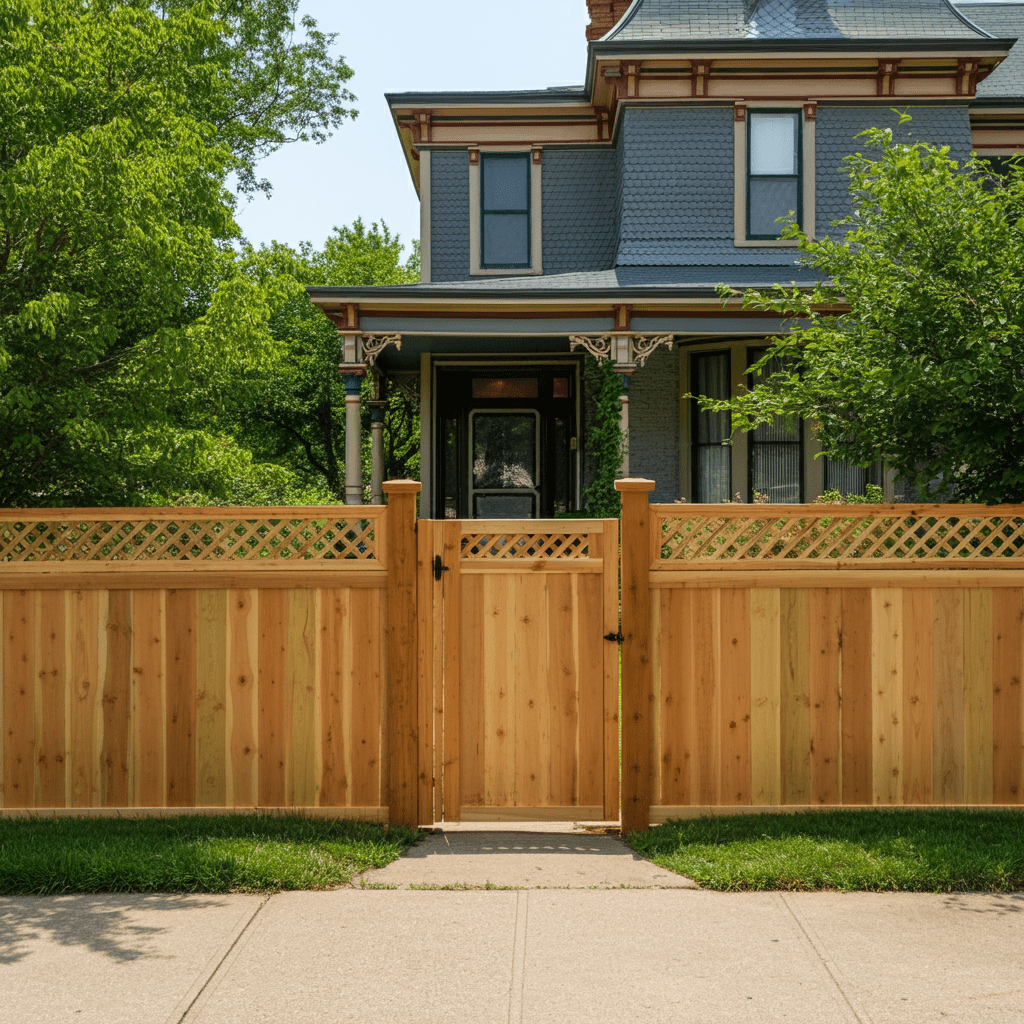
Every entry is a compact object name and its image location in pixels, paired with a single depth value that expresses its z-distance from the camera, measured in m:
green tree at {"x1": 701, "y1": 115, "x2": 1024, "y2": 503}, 6.06
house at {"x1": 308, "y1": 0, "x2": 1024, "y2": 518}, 13.74
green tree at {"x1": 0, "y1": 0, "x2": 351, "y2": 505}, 7.04
